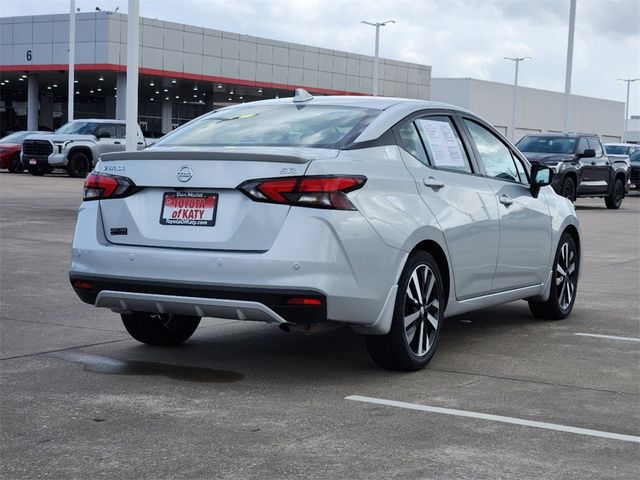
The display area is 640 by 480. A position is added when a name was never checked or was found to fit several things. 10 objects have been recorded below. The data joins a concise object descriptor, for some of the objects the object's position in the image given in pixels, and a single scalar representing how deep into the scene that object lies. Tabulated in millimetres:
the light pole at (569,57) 39500
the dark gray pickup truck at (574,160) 25828
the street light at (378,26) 64312
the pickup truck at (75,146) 35719
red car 38562
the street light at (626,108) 101200
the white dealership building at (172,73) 58375
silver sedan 5980
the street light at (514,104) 85250
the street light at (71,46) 45356
